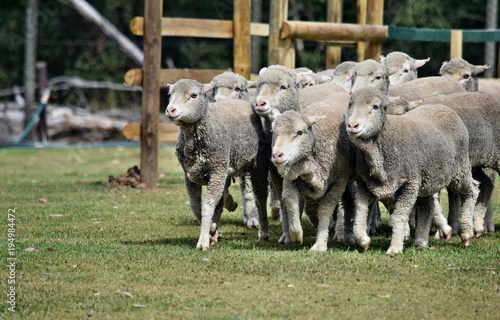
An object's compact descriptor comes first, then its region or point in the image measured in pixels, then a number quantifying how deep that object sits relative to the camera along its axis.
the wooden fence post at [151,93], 12.56
